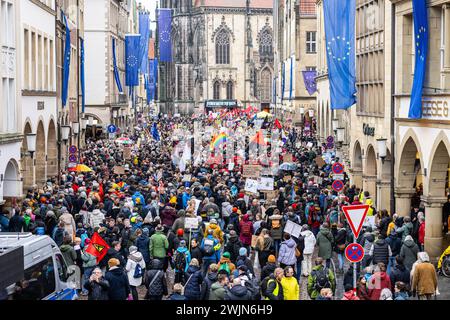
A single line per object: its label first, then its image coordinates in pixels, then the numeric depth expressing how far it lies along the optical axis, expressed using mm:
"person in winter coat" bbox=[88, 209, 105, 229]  23247
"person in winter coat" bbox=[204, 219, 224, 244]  21031
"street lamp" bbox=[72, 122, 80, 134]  46812
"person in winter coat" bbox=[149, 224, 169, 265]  20047
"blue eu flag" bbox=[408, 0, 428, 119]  23547
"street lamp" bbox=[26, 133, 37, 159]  31562
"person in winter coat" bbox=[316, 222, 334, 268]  20828
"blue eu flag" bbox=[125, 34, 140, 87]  68500
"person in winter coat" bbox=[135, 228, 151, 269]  20297
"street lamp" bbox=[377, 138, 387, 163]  28125
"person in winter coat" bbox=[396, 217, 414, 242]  21442
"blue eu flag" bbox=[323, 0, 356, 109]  33438
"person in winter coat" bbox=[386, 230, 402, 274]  20578
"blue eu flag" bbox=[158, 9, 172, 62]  106250
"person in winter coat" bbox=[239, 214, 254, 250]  22719
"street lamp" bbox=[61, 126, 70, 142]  37750
